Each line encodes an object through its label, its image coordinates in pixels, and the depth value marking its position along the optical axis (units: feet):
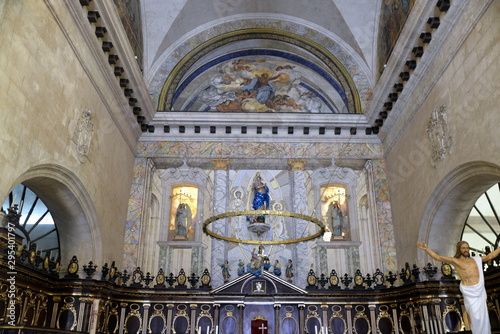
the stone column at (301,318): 33.14
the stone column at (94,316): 29.66
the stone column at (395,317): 33.09
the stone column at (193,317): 33.40
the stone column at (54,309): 29.12
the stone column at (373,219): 39.09
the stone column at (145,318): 33.30
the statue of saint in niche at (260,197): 41.86
